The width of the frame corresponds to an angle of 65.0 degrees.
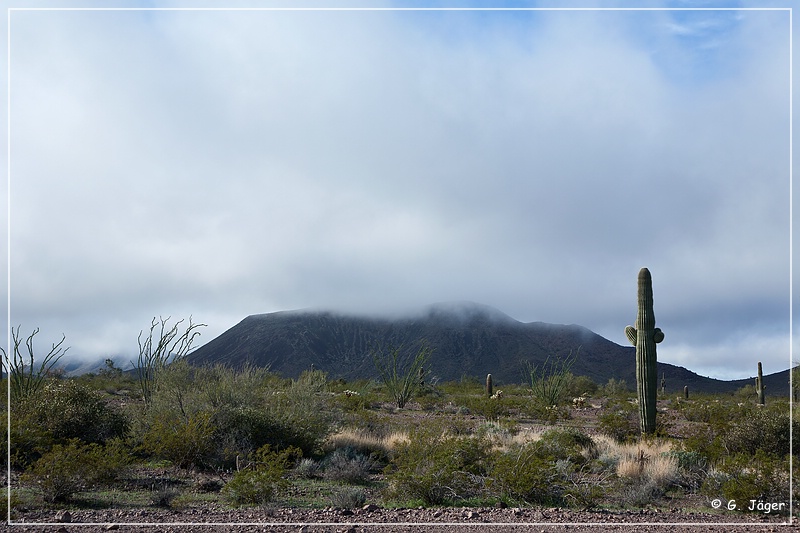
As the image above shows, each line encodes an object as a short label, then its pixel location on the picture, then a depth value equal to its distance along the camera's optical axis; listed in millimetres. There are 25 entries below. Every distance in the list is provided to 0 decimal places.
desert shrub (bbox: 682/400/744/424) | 20109
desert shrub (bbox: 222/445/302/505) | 9711
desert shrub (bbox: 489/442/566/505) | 10031
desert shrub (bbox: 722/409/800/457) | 14117
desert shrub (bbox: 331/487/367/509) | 9625
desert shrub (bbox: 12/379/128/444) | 14109
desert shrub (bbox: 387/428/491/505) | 10164
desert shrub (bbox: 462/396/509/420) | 24986
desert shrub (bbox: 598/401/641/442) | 17641
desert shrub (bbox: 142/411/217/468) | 12523
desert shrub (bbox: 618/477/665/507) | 10406
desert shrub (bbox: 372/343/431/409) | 30734
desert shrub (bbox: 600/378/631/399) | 42719
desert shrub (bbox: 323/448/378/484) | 12055
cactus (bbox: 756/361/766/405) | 36528
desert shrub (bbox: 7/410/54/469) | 12500
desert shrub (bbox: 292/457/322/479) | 12594
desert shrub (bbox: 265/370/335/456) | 14273
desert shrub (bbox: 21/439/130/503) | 9945
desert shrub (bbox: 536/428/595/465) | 12773
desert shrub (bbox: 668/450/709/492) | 11852
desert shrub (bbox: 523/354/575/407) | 30078
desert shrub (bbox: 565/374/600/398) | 43103
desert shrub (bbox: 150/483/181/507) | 9808
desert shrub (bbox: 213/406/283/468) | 13203
